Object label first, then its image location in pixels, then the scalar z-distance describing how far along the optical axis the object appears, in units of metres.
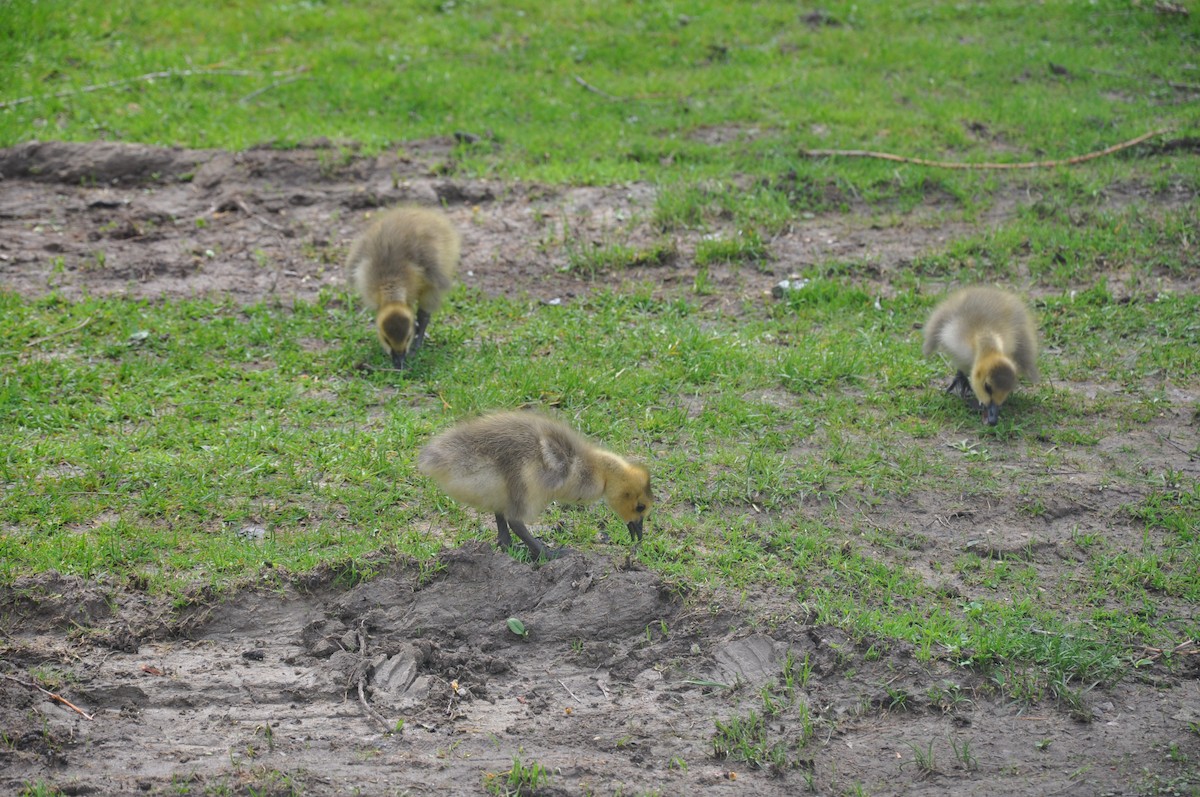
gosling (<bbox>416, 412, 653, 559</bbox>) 12.37
